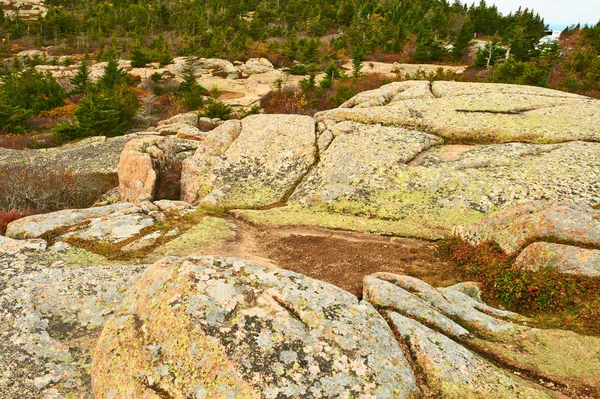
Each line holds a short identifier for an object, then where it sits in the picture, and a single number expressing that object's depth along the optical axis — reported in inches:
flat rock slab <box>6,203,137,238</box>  440.5
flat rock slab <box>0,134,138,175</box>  918.4
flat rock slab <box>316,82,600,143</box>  623.5
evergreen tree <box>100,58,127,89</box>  1875.7
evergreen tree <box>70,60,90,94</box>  1934.1
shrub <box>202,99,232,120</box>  1501.0
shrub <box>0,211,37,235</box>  468.1
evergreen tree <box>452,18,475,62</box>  2468.9
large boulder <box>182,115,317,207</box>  584.4
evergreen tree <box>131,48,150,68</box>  2546.8
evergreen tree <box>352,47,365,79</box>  2015.5
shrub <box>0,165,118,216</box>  667.4
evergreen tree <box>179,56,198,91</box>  2006.2
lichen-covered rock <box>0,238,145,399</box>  227.9
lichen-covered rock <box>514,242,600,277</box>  315.3
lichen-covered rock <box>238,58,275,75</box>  2534.4
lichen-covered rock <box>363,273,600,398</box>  200.1
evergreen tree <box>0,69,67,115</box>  1751.1
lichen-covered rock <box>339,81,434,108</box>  805.9
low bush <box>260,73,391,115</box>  1531.7
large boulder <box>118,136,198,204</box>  636.1
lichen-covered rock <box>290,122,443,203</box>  546.0
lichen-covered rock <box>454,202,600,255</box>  346.0
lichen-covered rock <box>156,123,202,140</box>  992.9
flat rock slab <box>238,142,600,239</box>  487.5
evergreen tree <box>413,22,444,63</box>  2445.9
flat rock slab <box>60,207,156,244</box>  434.3
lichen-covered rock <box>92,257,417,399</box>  183.5
